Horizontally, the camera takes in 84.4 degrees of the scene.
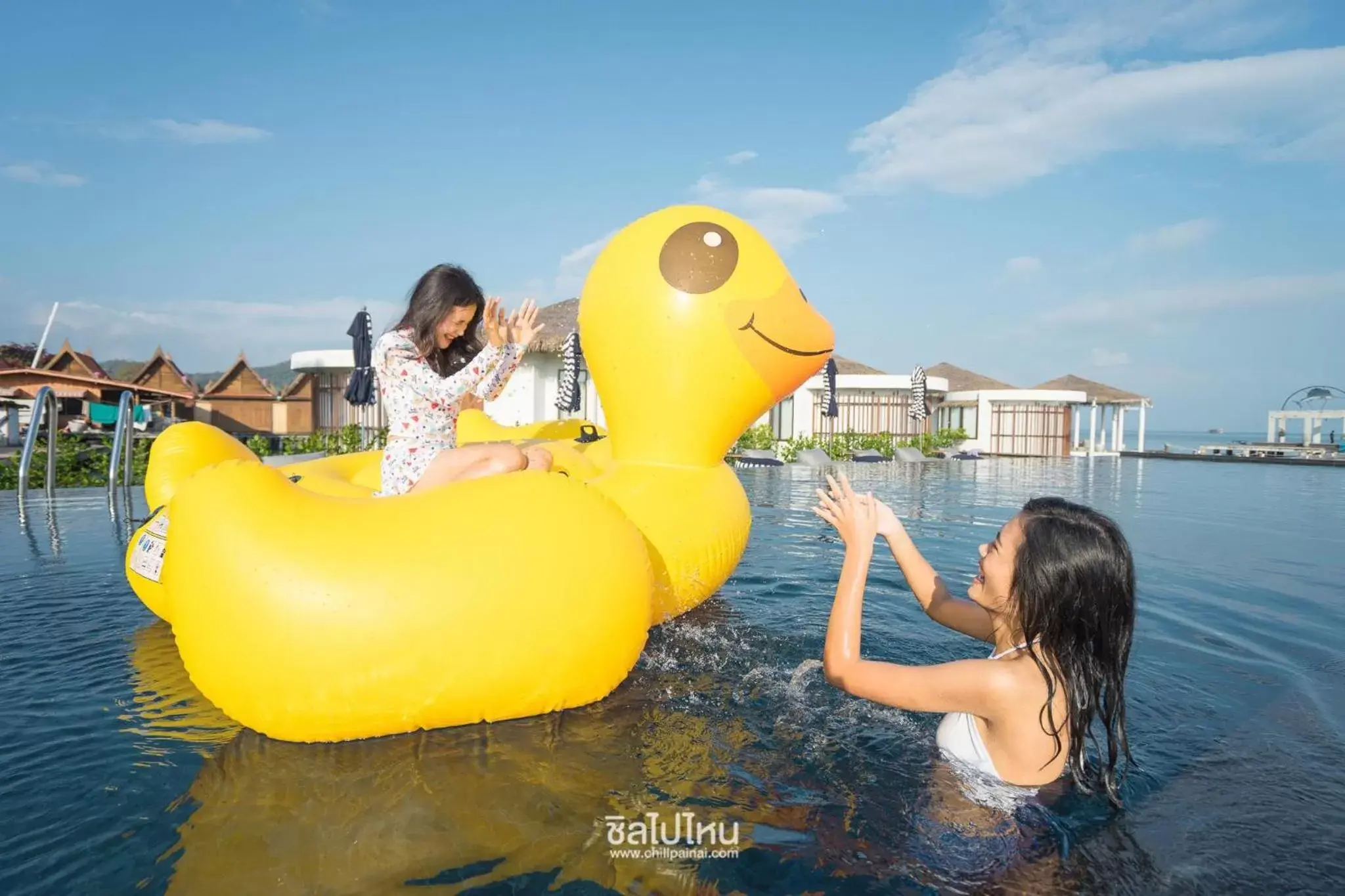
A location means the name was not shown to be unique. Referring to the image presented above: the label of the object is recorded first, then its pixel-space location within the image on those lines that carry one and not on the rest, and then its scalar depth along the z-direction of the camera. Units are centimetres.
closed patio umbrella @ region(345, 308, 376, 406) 1071
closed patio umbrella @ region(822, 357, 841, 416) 1689
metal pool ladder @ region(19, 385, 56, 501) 724
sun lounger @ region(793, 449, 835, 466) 1669
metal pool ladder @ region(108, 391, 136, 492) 726
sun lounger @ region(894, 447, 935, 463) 1992
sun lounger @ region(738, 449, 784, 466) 1631
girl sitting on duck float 306
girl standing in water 184
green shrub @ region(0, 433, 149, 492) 1013
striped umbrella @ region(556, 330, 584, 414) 1179
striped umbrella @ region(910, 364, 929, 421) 2114
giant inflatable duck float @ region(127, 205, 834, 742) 222
